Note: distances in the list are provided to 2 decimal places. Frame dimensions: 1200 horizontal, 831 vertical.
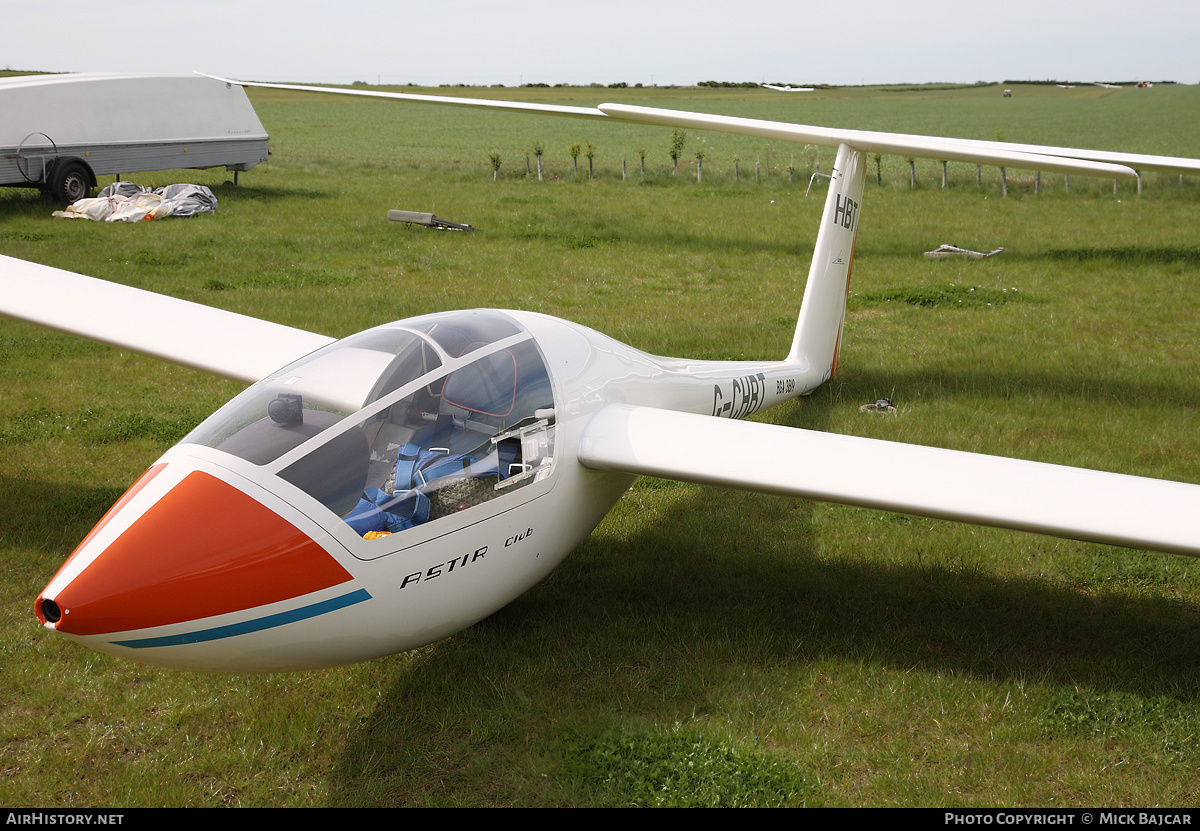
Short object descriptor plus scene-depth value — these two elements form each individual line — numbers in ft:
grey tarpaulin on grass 66.13
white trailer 65.16
